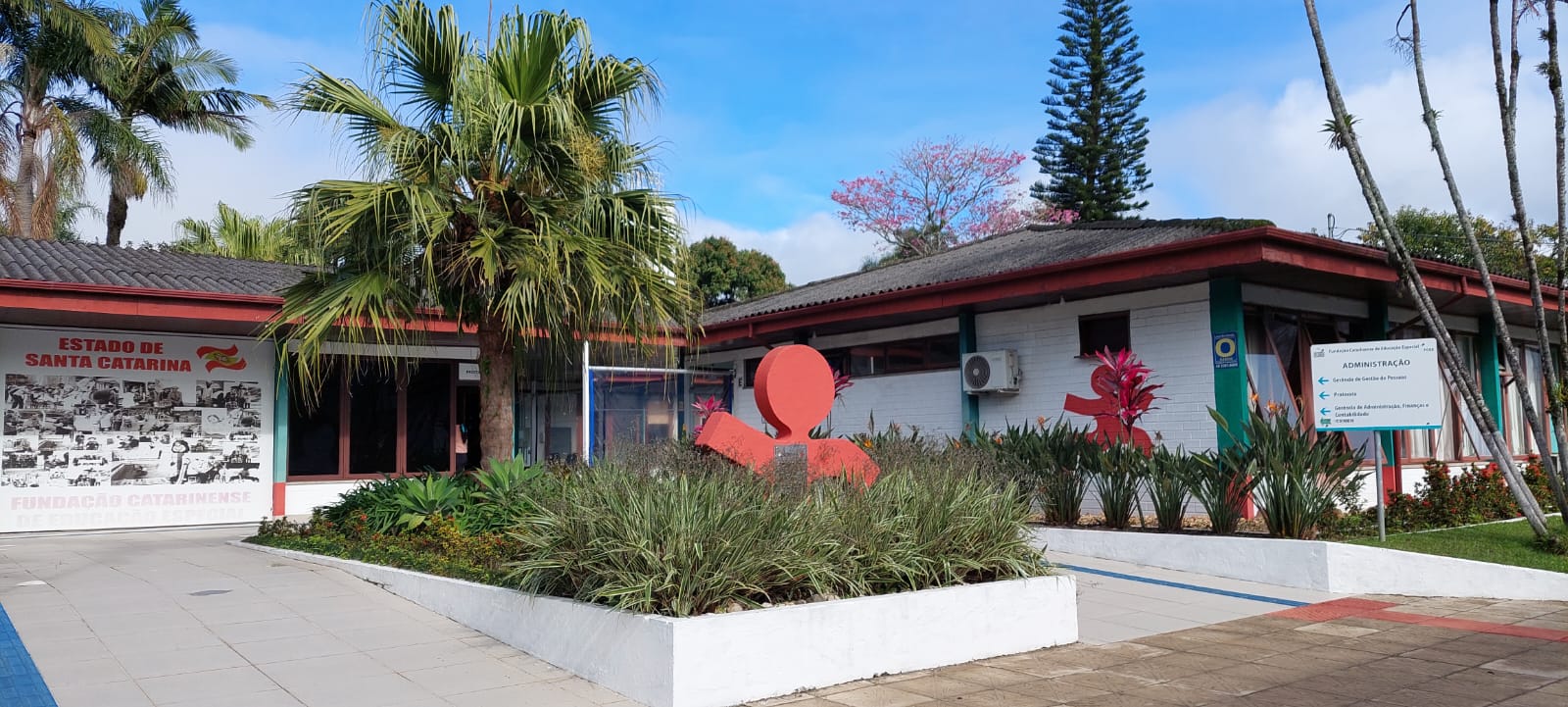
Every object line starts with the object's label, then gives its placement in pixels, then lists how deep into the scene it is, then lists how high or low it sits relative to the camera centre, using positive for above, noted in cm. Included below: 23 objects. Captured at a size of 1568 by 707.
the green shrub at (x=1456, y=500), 1116 -112
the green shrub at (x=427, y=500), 961 -78
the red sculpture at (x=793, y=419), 883 -7
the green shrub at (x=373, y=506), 988 -88
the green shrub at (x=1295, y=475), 967 -67
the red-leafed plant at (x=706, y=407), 1612 +7
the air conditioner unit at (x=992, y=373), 1412 +47
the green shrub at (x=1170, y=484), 1042 -80
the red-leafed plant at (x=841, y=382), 1545 +40
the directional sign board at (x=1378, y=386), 977 +14
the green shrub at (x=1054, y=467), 1150 -67
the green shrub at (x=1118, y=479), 1092 -77
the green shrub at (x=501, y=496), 901 -72
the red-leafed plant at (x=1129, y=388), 1179 +19
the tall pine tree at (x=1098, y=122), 3419 +937
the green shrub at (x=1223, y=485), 1005 -79
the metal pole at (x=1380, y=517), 962 -108
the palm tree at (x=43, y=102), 2202 +732
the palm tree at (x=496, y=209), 949 +192
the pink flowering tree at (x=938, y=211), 4059 +768
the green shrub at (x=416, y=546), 796 -113
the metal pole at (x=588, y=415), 1319 -2
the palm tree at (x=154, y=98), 2381 +791
